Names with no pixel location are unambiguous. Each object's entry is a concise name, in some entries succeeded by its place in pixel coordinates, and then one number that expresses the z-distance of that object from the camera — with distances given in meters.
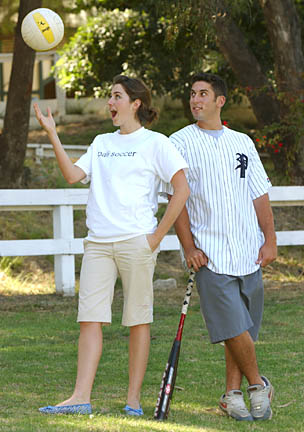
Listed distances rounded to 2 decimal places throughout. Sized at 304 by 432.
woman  9.73
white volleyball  12.41
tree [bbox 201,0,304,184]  27.02
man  9.84
